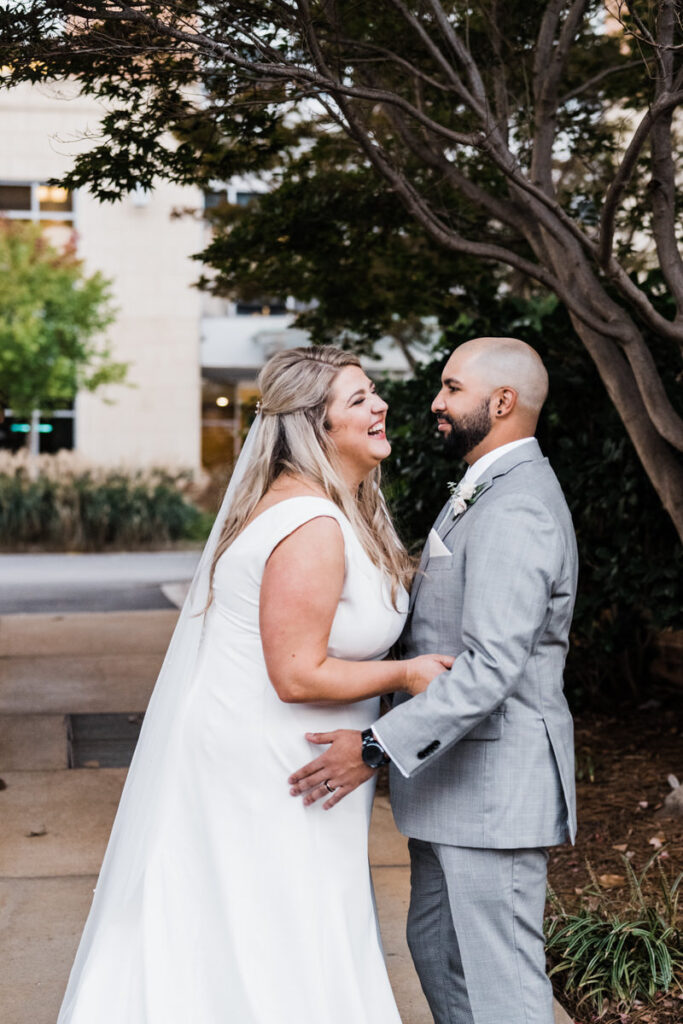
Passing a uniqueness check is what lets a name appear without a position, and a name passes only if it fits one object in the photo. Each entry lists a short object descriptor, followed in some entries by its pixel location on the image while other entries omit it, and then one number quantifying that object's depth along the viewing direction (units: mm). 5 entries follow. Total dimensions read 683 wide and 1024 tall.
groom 2484
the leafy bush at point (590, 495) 5617
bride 2582
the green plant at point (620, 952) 3480
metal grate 6402
